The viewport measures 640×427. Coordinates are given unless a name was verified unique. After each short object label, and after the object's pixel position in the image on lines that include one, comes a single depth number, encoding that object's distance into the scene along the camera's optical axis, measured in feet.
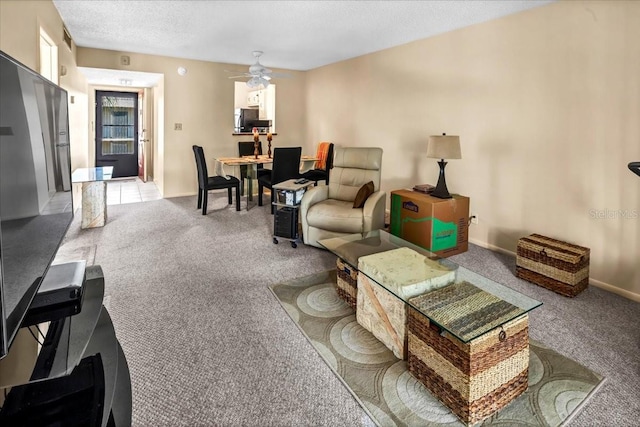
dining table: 17.39
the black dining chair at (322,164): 19.21
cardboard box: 11.58
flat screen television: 3.12
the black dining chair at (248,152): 18.53
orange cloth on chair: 20.15
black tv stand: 3.07
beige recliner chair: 11.43
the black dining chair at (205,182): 16.33
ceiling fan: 16.79
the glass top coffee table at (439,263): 5.21
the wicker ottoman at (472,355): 5.03
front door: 25.52
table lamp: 11.62
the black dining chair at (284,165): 16.26
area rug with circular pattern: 5.22
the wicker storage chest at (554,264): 8.91
